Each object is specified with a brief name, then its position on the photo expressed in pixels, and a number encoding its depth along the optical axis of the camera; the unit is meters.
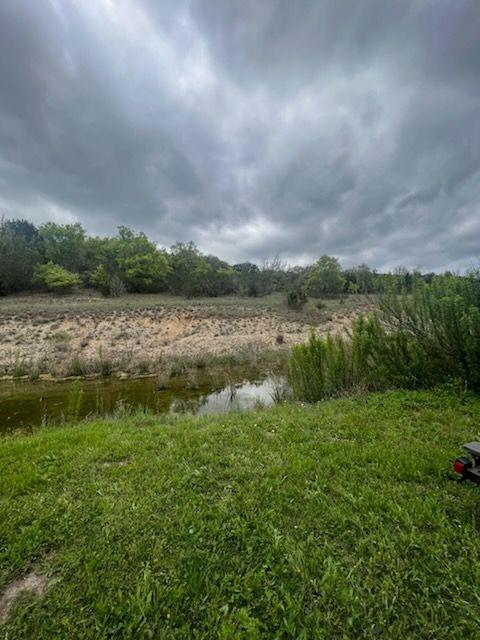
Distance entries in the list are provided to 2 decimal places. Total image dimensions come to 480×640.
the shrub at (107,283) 32.56
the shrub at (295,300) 27.86
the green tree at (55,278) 31.38
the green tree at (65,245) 39.62
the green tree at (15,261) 31.70
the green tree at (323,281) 38.62
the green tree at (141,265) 36.94
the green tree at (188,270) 37.38
